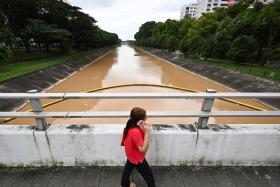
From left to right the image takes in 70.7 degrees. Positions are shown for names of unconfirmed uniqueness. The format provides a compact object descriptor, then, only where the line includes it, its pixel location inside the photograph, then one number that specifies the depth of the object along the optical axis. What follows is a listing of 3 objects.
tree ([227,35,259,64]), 20.23
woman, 2.24
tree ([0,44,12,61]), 16.31
